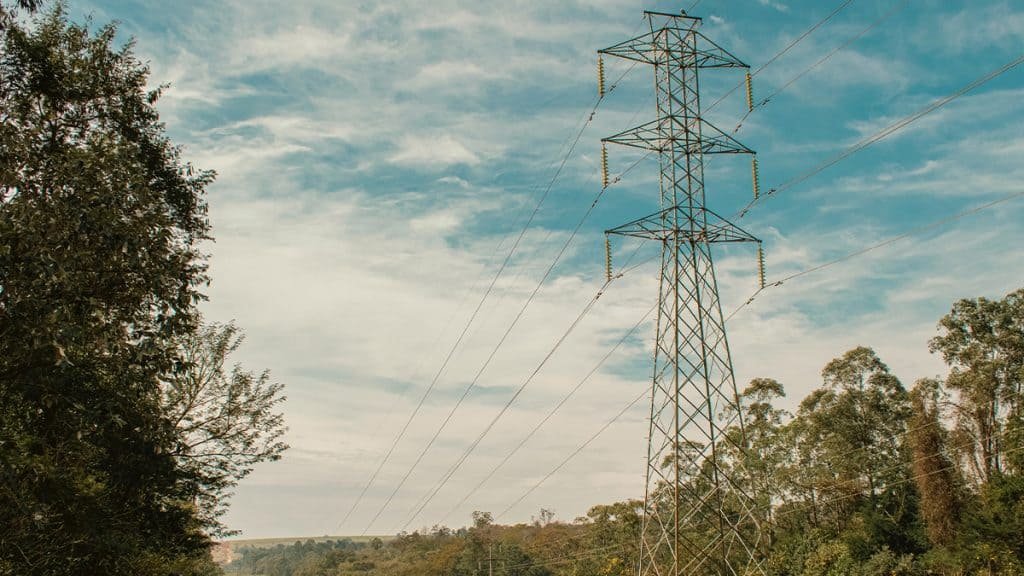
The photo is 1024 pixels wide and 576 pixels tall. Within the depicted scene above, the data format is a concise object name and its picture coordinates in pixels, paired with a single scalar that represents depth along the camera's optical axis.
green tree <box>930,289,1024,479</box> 45.28
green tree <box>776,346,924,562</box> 51.28
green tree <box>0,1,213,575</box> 10.89
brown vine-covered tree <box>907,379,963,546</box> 46.12
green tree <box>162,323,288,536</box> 23.27
